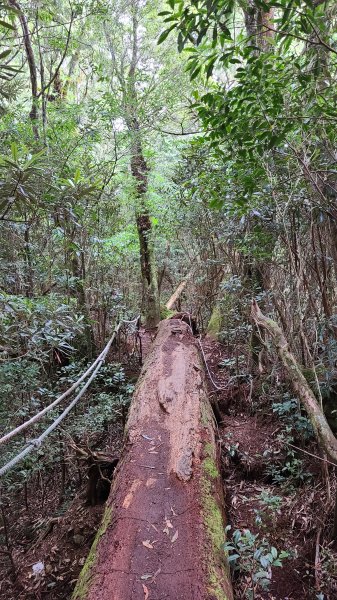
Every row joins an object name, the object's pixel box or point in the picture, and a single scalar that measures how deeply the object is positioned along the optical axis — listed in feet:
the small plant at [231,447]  11.01
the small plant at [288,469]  9.68
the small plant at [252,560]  5.38
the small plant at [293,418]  10.32
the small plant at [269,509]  7.97
